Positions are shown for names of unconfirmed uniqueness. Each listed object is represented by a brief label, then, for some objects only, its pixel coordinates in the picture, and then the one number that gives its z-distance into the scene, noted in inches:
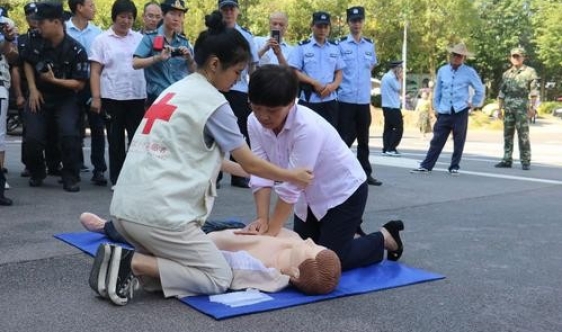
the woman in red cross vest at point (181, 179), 123.6
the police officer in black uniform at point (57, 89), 252.2
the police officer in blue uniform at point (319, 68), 284.2
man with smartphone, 272.8
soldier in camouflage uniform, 398.0
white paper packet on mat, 127.6
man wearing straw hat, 363.3
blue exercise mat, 124.5
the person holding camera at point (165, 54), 238.2
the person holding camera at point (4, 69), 231.8
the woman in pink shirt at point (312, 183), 140.1
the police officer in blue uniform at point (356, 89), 301.0
